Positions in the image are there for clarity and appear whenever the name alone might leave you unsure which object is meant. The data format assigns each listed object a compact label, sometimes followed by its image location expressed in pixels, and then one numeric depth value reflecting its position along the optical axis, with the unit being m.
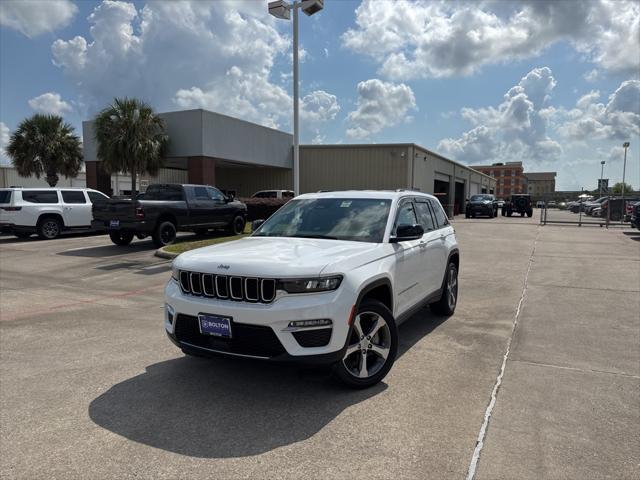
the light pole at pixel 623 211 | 26.30
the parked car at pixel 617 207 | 27.19
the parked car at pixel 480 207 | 35.16
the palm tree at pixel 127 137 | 21.72
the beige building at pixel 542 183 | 162.06
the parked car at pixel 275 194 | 25.02
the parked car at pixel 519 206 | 39.38
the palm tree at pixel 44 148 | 25.22
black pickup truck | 12.67
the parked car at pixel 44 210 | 15.29
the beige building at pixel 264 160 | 22.72
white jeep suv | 3.45
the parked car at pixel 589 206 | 43.27
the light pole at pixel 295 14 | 11.22
